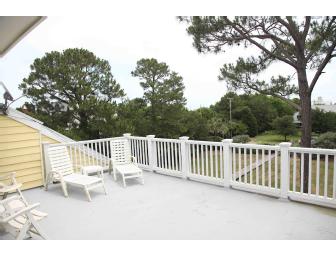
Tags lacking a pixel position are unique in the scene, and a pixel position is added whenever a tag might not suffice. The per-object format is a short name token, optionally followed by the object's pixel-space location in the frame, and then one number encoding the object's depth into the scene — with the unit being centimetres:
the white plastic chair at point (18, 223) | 274
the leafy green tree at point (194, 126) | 1920
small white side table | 532
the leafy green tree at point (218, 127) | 2928
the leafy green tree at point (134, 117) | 1298
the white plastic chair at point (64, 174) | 469
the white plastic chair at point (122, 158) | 562
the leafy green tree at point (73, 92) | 1262
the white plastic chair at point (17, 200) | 318
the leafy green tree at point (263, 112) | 3572
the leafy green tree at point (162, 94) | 1712
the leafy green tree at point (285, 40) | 643
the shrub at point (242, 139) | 2670
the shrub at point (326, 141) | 2011
